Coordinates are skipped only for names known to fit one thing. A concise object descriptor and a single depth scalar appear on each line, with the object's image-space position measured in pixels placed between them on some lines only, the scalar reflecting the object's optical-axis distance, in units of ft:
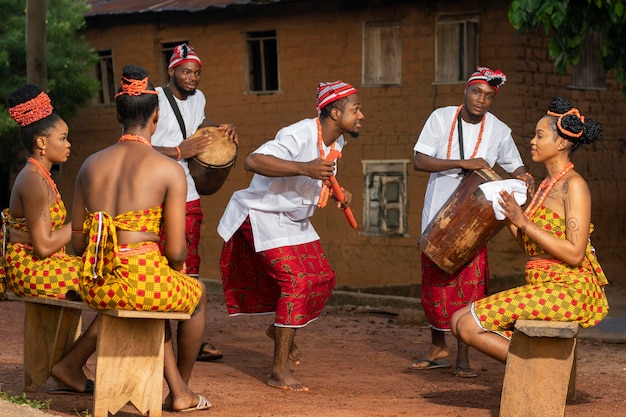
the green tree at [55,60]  53.57
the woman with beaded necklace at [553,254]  19.22
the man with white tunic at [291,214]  22.74
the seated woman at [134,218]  17.90
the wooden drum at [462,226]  22.98
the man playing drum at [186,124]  25.58
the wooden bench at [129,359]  18.07
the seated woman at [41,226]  20.02
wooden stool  19.19
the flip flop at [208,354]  26.45
